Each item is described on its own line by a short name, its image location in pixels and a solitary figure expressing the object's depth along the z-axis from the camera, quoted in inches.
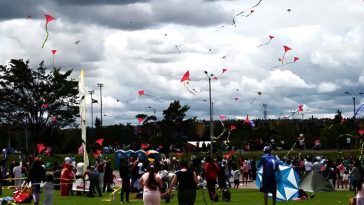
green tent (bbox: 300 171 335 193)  1274.6
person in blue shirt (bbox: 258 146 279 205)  772.0
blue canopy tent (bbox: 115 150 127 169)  1756.9
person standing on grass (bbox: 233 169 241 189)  1524.4
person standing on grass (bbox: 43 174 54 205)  801.6
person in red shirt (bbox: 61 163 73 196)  1219.9
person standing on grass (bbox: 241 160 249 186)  1772.9
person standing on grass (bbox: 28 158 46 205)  906.7
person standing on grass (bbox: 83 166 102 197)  1194.0
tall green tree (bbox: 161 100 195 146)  3491.6
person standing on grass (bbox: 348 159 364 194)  1040.7
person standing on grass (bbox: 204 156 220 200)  997.7
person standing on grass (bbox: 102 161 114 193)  1291.8
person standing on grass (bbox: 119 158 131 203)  1003.9
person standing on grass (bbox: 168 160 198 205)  630.5
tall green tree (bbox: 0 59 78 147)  2802.7
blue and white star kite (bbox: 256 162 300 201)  1002.1
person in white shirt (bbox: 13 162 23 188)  1340.8
